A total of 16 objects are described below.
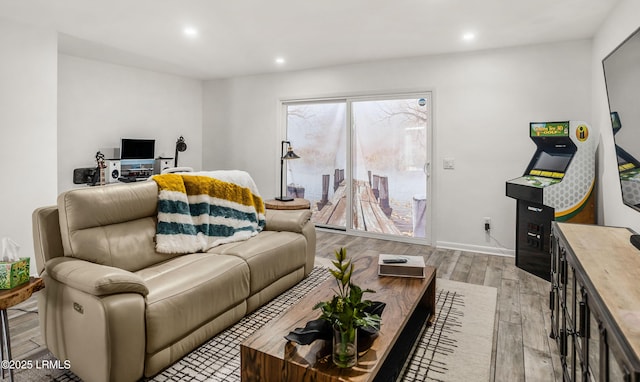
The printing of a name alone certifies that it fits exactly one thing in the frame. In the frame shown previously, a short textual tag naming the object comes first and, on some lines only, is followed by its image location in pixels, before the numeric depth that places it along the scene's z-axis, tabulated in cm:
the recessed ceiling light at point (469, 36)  375
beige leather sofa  170
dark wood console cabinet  101
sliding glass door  480
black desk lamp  601
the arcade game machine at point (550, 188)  328
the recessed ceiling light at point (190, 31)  372
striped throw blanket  257
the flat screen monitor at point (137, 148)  522
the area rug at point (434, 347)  193
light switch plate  450
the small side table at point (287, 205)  349
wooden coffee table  134
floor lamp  393
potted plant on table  133
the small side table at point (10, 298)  156
